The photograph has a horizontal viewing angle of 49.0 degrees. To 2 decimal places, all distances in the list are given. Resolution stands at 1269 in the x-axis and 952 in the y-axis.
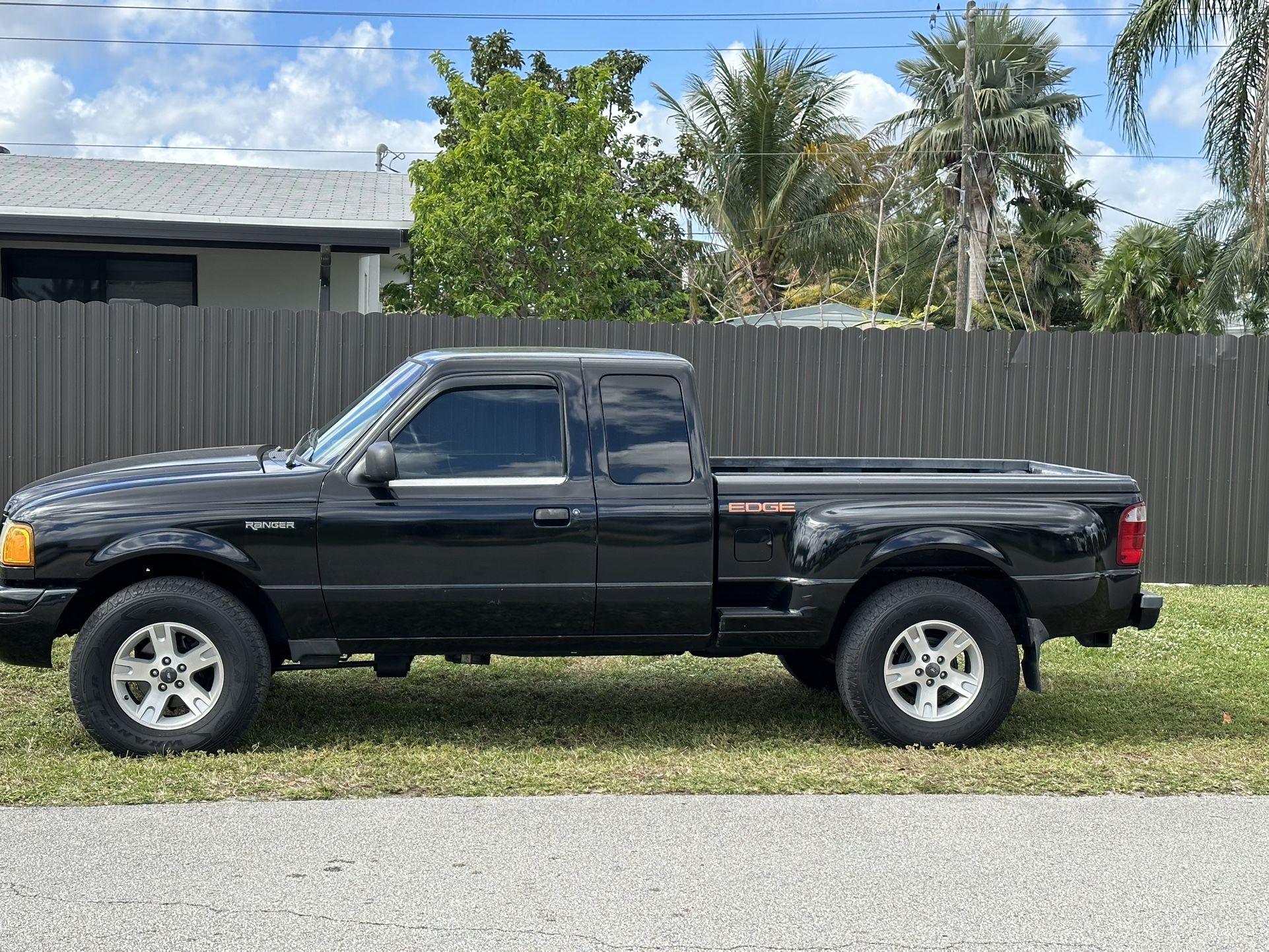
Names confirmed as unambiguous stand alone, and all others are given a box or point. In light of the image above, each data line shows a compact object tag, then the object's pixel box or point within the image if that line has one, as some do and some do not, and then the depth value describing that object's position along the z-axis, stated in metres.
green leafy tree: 18.22
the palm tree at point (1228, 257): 16.02
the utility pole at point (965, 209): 24.77
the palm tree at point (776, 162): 27.88
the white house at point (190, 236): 15.04
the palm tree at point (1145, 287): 29.02
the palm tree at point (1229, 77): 14.09
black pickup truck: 6.12
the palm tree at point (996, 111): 36.56
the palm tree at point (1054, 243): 37.97
